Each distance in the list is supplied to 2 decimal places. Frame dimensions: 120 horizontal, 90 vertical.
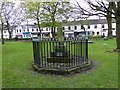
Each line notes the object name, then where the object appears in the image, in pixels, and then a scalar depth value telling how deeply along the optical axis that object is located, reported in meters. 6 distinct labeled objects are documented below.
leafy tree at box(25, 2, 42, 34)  12.07
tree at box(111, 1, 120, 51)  5.69
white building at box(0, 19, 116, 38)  27.39
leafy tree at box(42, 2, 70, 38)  10.99
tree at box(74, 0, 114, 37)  5.78
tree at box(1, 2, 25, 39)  14.66
